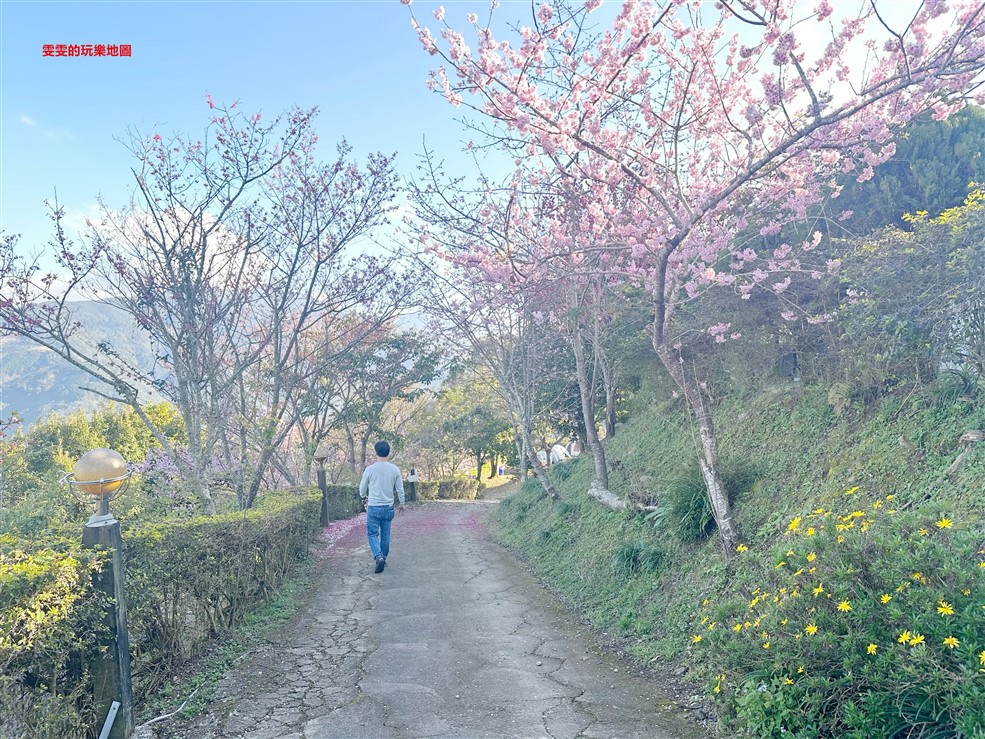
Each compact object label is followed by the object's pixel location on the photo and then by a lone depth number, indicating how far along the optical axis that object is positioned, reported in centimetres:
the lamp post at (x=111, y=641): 365
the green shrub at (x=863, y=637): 275
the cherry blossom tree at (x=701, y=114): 485
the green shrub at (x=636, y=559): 638
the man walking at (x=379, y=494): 869
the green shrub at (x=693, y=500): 634
